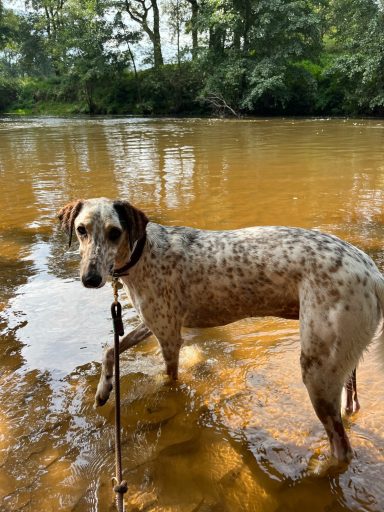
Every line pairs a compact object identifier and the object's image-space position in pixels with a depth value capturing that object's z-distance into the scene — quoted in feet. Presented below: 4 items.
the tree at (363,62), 92.38
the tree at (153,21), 137.80
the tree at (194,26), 116.33
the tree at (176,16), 134.51
